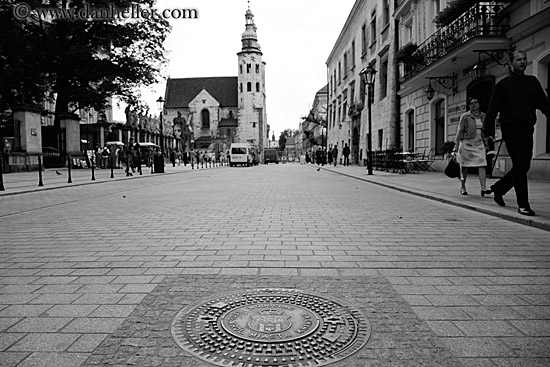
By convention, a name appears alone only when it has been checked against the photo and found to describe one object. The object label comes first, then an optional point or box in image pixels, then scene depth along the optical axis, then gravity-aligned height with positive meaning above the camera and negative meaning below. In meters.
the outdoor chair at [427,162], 19.66 -0.34
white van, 52.18 +0.38
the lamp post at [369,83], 19.37 +3.34
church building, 96.50 +12.42
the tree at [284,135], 175.25 +9.04
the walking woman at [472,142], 8.95 +0.26
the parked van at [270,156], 86.12 +0.17
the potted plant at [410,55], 18.14 +4.32
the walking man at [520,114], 6.38 +0.59
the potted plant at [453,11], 13.86 +4.80
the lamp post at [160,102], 32.13 +4.20
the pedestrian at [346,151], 34.38 +0.34
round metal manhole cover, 2.20 -1.00
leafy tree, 30.39 +7.65
